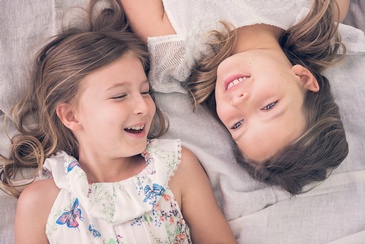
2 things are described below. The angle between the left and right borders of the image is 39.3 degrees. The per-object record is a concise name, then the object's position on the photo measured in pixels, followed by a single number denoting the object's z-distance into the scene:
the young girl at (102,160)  1.34
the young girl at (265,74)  1.37
